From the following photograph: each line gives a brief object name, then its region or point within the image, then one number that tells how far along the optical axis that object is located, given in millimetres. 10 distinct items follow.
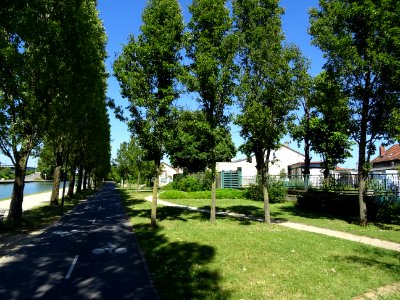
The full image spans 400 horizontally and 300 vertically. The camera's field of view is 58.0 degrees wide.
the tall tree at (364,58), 16188
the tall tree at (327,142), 35500
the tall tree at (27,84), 12510
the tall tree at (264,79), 16562
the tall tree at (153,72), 17219
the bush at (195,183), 46353
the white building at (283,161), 63594
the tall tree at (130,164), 62428
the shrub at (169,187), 53500
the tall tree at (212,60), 16969
